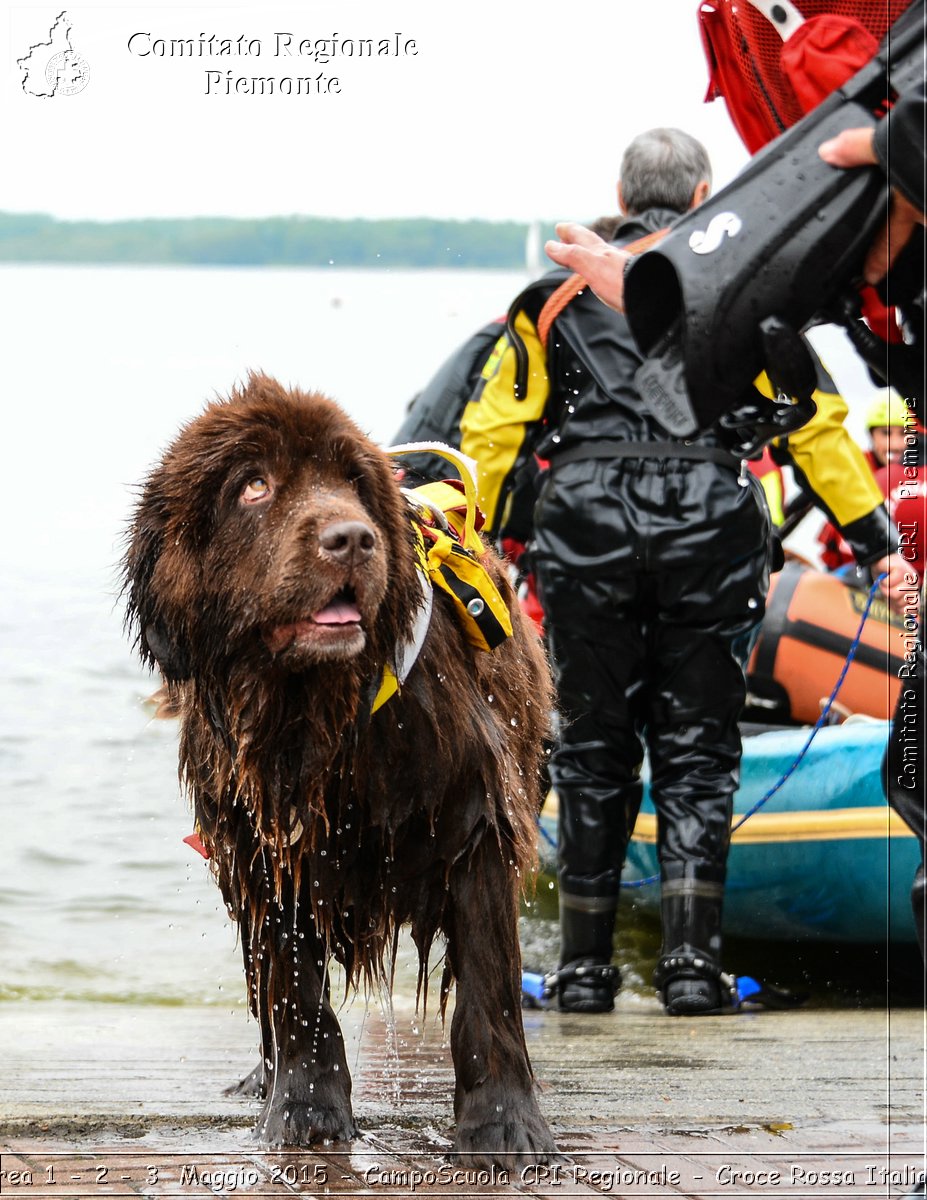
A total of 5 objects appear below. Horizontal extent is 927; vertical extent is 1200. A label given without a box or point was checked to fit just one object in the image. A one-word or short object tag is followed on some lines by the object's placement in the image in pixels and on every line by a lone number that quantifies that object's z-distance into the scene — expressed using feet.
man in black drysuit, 33.58
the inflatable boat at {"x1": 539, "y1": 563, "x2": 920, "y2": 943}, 38.83
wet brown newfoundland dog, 19.92
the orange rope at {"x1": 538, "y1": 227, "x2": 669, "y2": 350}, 33.65
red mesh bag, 16.25
